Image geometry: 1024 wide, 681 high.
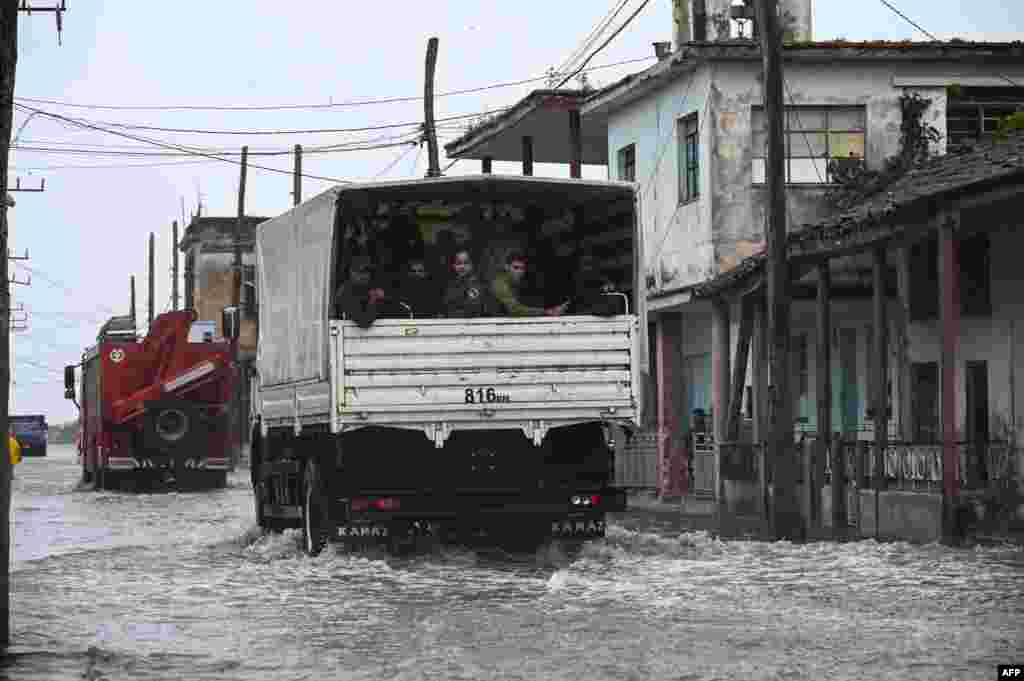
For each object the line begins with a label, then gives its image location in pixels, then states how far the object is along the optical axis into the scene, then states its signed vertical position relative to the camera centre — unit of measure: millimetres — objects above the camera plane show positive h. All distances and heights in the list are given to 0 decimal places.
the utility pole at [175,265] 93438 +8576
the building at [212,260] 97938 +9327
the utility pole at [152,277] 103062 +8950
